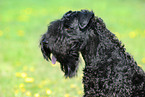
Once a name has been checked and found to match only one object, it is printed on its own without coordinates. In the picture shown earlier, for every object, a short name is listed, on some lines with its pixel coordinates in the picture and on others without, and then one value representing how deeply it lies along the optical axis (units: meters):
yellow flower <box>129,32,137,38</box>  11.97
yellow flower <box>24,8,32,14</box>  16.36
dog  3.56
